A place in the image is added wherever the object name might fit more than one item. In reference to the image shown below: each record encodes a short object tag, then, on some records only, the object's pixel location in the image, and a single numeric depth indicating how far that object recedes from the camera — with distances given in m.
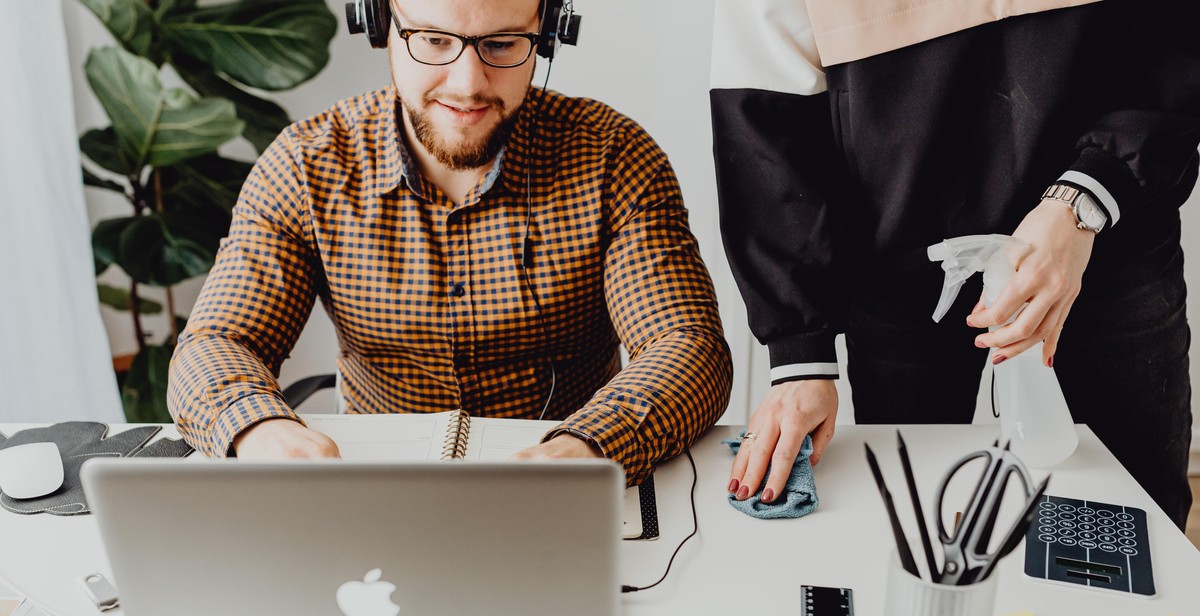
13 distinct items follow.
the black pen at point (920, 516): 0.66
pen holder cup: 0.68
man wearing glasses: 1.26
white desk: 0.84
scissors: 0.68
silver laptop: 0.64
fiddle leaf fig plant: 1.89
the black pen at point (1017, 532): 0.64
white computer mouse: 0.99
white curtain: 1.82
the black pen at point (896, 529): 0.66
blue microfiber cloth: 0.97
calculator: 0.86
